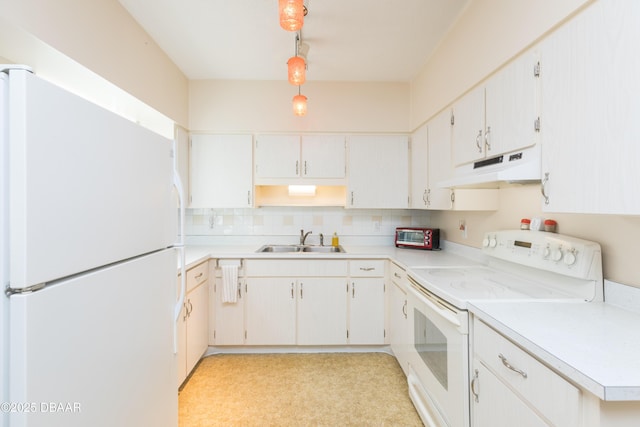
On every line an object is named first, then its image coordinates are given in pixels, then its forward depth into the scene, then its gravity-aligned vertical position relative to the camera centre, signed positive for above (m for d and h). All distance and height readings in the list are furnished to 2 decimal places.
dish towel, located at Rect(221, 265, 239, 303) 2.51 -0.64
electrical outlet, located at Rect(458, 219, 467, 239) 2.42 -0.13
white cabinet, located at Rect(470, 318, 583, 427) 0.80 -0.58
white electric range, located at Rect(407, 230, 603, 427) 1.27 -0.39
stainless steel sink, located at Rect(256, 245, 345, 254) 3.04 -0.40
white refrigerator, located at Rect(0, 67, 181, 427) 0.63 -0.14
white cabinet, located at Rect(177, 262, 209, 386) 2.05 -0.86
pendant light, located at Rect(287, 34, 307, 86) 1.71 +0.86
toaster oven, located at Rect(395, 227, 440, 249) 2.75 -0.26
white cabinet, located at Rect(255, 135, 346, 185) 2.83 +0.53
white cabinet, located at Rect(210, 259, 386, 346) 2.56 -0.84
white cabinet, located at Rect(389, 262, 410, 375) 2.14 -0.85
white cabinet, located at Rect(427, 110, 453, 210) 2.13 +0.42
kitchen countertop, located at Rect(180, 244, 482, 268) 2.20 -0.38
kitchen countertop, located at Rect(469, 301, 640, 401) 0.70 -0.40
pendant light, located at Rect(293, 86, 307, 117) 2.12 +0.80
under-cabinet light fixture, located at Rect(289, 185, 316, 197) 3.09 +0.23
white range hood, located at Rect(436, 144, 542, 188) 1.24 +0.21
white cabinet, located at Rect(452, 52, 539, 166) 1.29 +0.52
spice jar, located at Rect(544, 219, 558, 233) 1.49 -0.07
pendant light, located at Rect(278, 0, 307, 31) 1.20 +0.84
